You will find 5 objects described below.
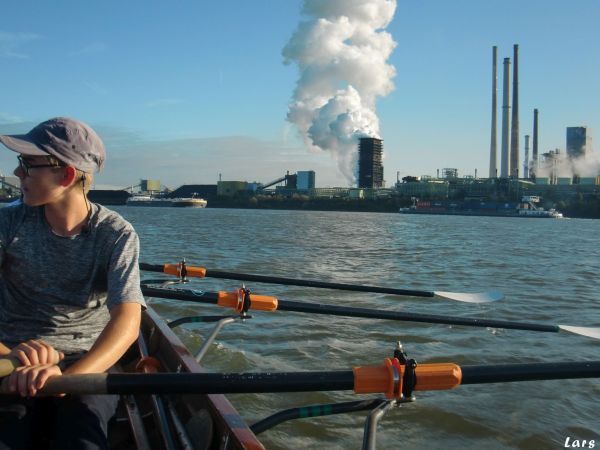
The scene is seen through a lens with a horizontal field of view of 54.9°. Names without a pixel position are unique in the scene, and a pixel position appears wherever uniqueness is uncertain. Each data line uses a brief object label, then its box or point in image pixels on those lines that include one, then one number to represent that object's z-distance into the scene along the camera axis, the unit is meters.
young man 2.51
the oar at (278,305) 5.11
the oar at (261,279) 7.13
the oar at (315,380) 2.27
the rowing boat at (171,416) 2.81
